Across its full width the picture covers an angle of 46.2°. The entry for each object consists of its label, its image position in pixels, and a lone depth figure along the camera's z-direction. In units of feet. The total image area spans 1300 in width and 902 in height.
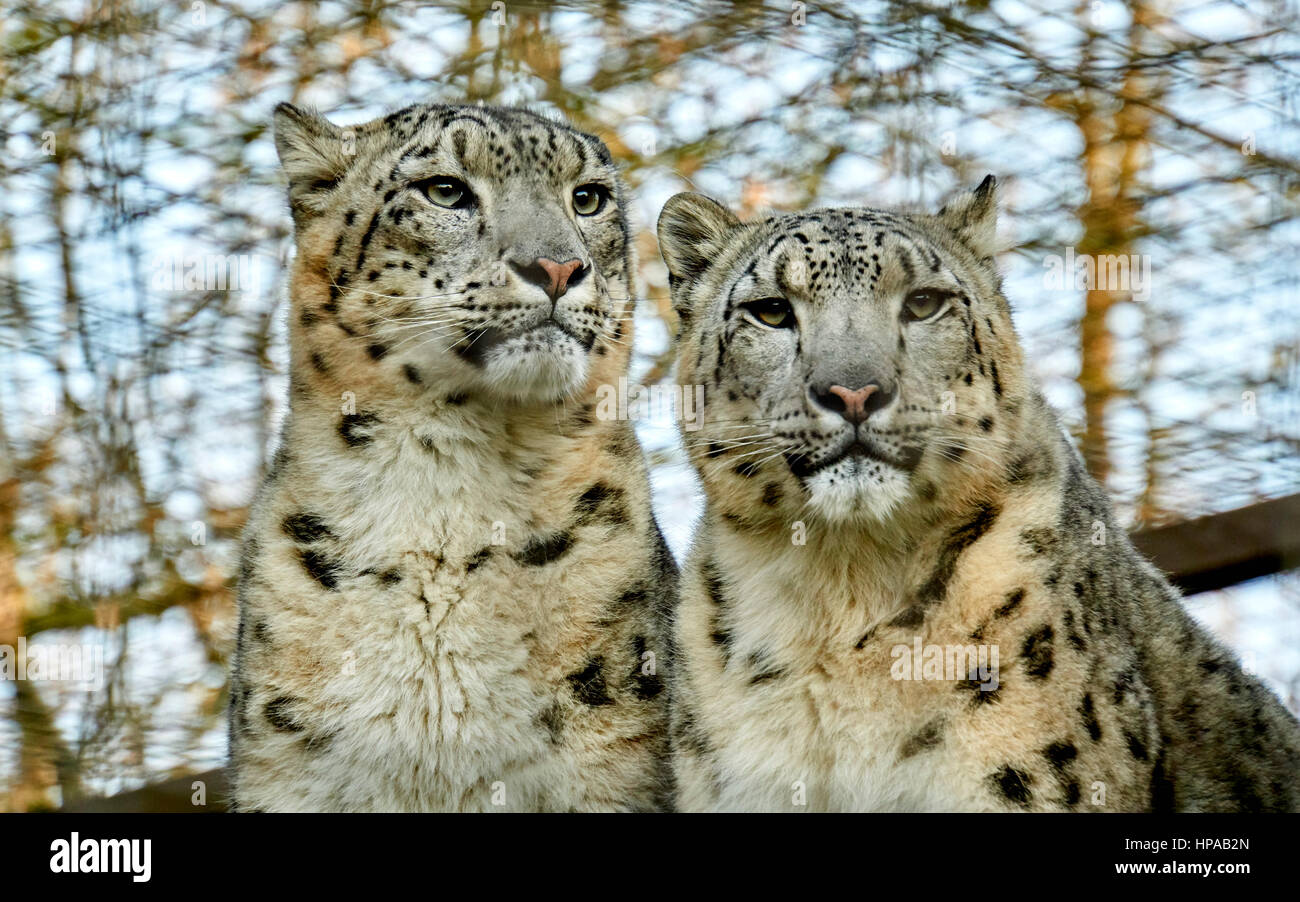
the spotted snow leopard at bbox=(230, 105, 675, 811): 16.90
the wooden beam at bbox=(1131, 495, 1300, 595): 19.49
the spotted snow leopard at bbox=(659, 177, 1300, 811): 14.51
